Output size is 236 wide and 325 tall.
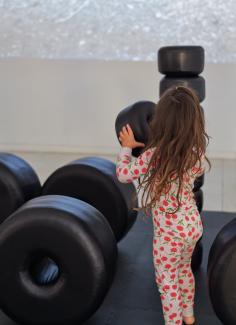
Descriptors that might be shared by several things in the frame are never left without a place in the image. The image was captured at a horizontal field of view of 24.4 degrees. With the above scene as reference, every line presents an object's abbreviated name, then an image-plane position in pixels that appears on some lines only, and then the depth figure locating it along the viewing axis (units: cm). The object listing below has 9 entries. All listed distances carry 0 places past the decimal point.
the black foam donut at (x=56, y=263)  207
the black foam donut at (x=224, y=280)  200
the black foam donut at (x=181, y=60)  264
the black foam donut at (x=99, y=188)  279
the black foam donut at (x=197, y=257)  270
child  192
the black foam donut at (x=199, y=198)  274
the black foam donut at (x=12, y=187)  283
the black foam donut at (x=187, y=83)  264
